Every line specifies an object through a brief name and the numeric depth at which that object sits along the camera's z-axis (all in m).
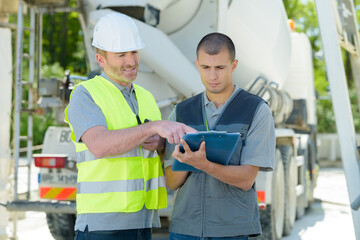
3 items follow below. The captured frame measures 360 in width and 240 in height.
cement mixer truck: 5.60
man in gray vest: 2.77
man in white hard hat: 2.71
